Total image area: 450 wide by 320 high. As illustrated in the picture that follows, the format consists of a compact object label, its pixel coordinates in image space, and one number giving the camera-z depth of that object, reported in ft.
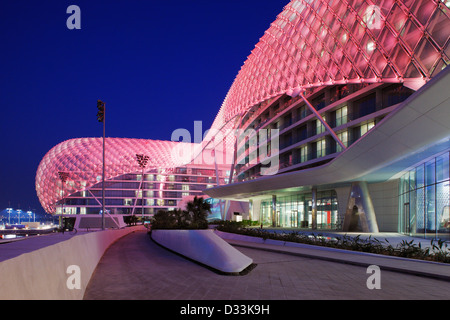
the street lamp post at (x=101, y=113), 98.07
